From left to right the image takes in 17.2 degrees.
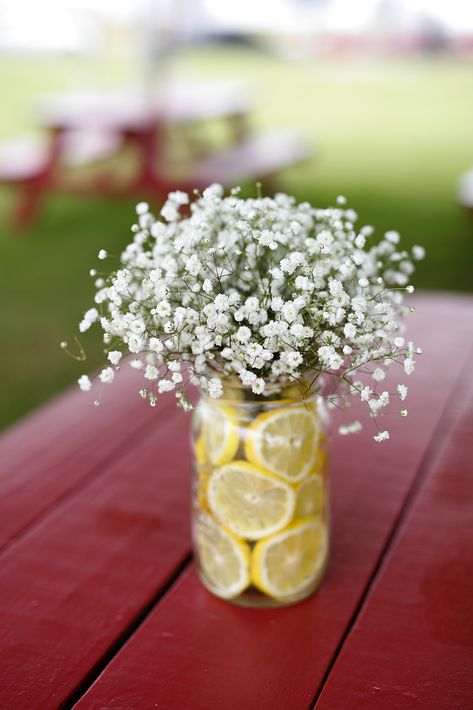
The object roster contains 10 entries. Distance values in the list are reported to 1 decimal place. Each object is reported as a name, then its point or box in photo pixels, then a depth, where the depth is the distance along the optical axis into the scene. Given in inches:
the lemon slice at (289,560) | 40.8
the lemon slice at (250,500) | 40.3
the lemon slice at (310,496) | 40.7
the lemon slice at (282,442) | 40.2
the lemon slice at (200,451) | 41.4
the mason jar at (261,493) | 40.3
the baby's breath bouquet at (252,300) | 38.2
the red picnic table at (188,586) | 38.2
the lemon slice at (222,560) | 40.9
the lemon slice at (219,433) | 40.5
